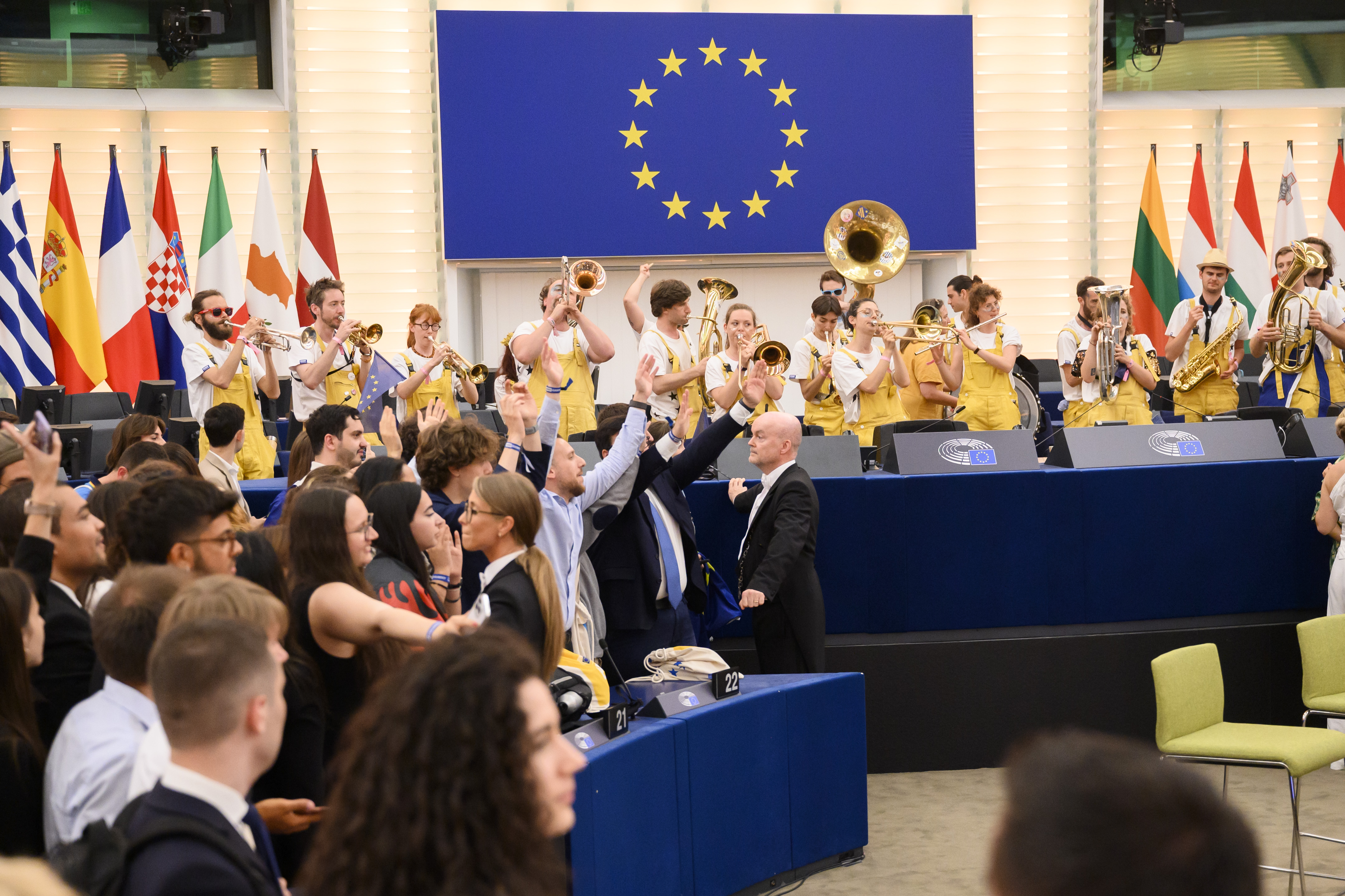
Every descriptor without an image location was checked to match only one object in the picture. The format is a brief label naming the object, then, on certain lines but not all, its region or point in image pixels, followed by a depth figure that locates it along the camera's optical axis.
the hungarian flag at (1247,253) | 12.70
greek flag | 9.75
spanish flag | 10.14
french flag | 10.31
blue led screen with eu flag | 12.08
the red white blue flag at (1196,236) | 12.84
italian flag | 11.49
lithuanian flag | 12.76
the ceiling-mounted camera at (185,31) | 11.87
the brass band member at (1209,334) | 8.45
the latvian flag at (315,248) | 11.71
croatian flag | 10.73
